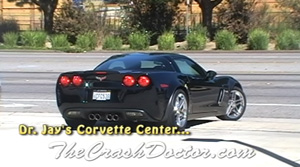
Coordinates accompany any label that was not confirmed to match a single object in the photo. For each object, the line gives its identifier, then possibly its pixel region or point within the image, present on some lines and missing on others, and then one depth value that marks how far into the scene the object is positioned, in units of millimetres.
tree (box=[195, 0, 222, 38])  50781
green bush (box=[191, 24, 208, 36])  46550
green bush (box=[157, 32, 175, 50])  45291
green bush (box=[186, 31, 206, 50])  44812
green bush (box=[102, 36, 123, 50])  46062
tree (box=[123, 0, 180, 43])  50062
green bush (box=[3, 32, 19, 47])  49438
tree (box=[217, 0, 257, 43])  47594
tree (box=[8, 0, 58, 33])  55381
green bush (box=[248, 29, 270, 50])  43625
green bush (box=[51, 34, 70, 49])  47469
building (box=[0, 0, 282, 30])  52703
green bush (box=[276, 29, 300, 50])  43469
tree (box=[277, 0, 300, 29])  49938
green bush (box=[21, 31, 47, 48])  48500
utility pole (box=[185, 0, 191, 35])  47962
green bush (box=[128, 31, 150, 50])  46125
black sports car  11586
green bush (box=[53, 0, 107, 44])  49938
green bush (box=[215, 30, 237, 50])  44406
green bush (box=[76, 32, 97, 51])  46375
